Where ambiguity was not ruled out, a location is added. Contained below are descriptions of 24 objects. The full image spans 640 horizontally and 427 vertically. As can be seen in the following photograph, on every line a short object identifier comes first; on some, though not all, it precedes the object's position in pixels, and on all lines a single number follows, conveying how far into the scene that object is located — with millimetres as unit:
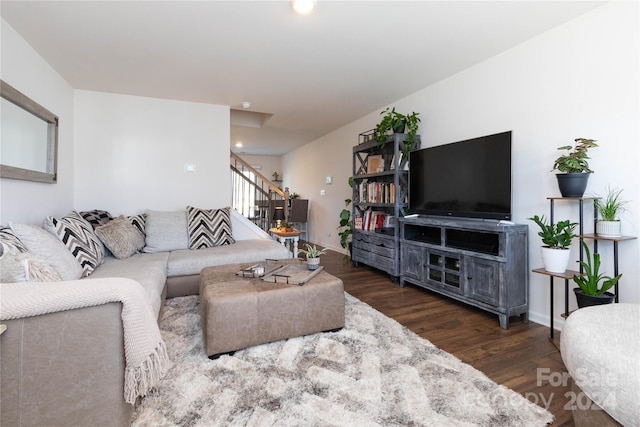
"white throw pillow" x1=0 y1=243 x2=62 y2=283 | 1281
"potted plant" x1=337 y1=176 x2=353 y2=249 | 4707
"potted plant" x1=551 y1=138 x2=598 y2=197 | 2008
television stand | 2367
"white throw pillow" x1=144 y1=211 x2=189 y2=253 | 3170
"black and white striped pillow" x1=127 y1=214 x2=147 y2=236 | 3227
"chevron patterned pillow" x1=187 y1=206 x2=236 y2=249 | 3354
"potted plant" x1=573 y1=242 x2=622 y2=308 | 1875
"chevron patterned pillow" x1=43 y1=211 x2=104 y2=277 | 2189
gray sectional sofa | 965
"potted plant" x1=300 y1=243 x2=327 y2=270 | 2449
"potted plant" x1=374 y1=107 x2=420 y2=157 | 3531
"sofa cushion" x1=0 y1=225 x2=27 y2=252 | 1556
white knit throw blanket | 980
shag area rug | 1347
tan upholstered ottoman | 1838
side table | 4301
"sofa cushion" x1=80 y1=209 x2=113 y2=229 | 3002
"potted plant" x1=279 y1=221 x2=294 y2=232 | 4539
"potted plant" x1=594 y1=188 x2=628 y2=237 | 1911
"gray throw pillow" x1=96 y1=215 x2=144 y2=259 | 2693
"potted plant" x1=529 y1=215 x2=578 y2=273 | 2053
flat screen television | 2525
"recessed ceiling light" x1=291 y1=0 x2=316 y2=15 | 1960
